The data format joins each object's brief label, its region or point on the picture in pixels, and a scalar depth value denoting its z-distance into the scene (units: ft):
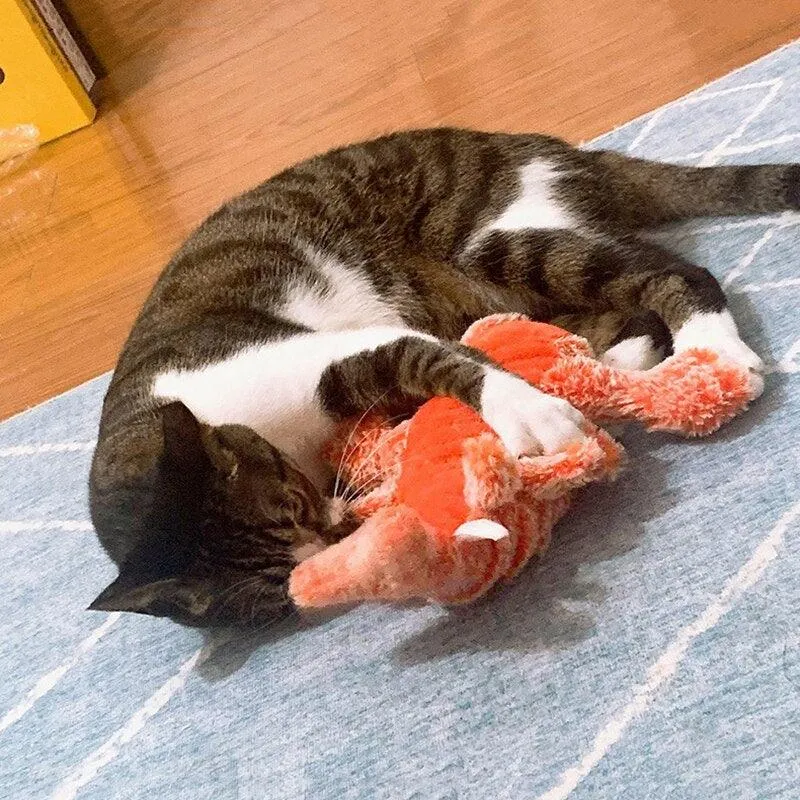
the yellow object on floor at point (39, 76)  8.27
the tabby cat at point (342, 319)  3.51
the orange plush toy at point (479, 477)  3.23
